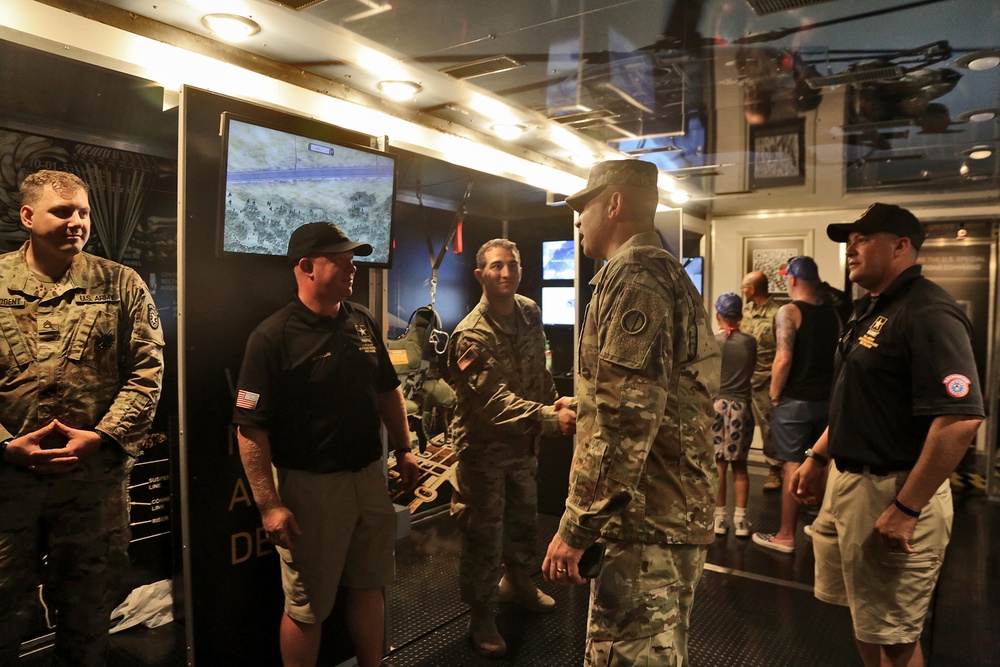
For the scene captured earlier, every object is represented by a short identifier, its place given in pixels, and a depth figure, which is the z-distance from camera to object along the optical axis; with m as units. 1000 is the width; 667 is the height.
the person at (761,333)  5.16
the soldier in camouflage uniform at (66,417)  2.09
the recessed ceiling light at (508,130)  4.18
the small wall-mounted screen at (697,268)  7.29
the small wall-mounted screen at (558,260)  4.79
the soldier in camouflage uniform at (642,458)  1.66
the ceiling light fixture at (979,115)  3.79
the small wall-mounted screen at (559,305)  4.89
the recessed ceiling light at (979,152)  4.58
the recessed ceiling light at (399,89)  3.37
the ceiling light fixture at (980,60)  2.94
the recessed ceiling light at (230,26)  2.56
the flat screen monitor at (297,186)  2.31
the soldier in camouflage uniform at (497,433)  3.01
